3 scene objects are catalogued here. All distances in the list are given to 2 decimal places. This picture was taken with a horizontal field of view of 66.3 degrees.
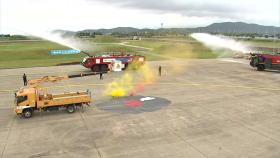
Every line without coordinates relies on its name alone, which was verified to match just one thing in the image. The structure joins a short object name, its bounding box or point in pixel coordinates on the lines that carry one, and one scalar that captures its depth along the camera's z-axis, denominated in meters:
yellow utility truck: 16.66
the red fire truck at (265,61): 30.96
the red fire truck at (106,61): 32.18
